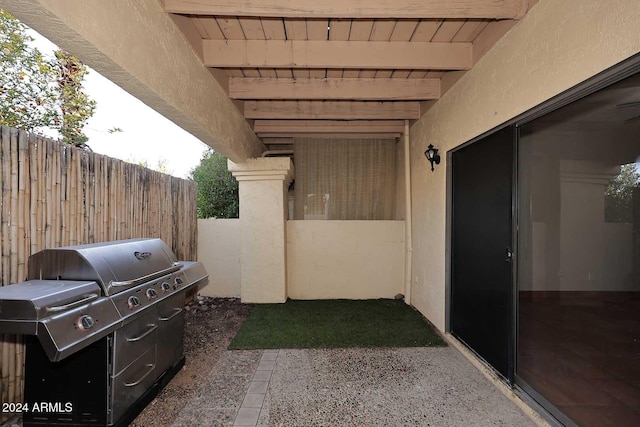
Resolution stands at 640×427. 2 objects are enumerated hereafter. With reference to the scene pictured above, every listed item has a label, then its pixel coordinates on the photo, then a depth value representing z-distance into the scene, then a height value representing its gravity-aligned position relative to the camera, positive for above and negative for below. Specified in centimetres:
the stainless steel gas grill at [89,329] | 161 -73
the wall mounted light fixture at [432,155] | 403 +86
